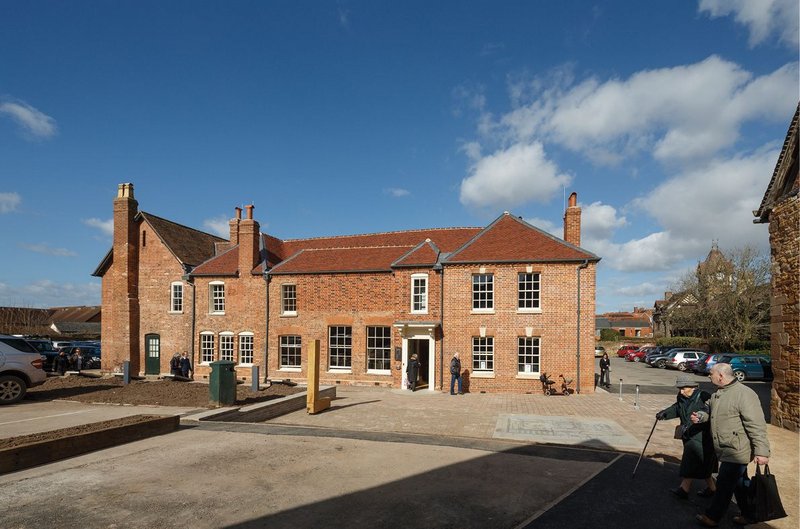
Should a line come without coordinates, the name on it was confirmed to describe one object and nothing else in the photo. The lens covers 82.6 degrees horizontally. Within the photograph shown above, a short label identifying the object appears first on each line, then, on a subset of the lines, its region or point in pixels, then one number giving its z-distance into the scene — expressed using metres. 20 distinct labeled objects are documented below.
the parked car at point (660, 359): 34.53
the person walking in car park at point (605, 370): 21.81
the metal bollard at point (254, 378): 18.03
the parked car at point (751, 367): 25.31
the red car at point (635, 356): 42.62
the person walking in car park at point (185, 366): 23.58
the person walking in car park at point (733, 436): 5.16
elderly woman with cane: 6.19
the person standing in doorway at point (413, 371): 19.81
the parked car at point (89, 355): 28.15
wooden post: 13.55
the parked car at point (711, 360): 26.11
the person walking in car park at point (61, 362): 25.28
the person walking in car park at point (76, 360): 24.77
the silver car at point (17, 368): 15.09
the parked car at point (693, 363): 30.12
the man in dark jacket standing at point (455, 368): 18.80
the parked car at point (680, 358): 32.36
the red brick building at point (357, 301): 19.47
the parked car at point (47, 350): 26.22
